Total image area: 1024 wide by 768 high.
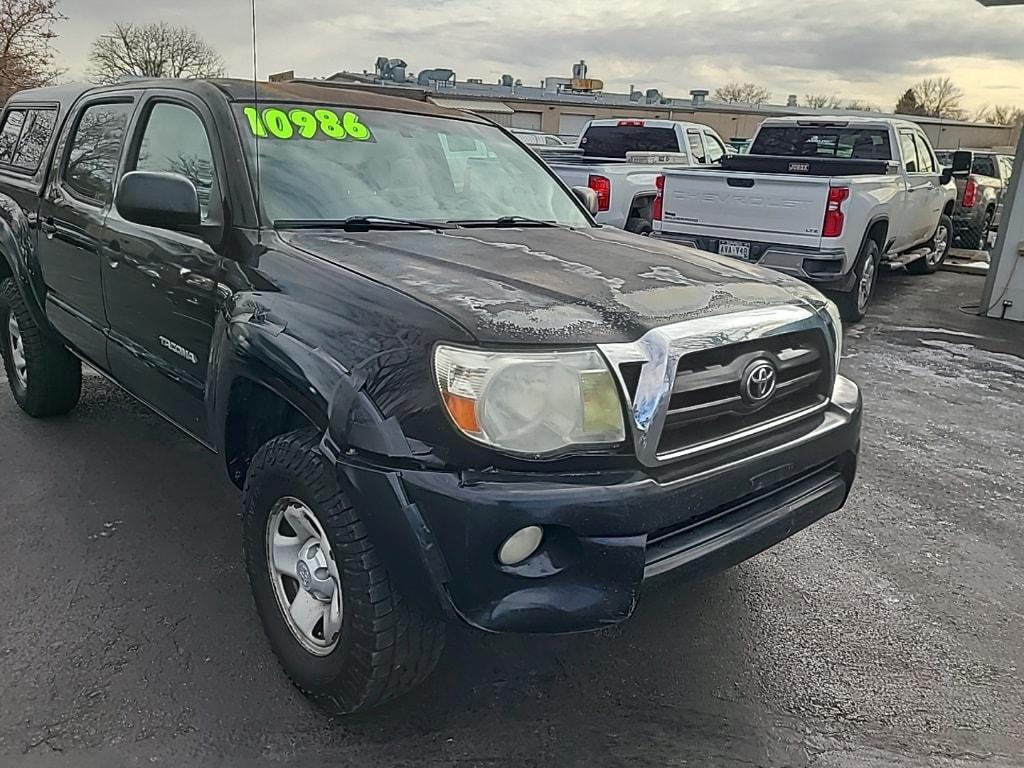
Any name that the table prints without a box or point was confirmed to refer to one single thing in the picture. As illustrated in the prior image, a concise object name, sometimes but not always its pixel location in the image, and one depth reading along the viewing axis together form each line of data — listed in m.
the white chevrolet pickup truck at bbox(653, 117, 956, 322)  7.61
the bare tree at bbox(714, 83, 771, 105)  67.00
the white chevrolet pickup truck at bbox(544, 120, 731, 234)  10.17
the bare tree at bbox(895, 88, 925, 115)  68.19
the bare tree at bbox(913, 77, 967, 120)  67.69
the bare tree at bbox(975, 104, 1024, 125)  63.91
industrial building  43.41
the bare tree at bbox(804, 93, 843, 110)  60.66
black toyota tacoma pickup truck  2.07
